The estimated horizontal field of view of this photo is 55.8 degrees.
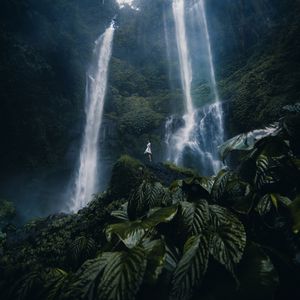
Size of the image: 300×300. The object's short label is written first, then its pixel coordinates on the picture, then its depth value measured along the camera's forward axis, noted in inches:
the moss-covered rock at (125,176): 243.3
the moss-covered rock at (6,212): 438.6
